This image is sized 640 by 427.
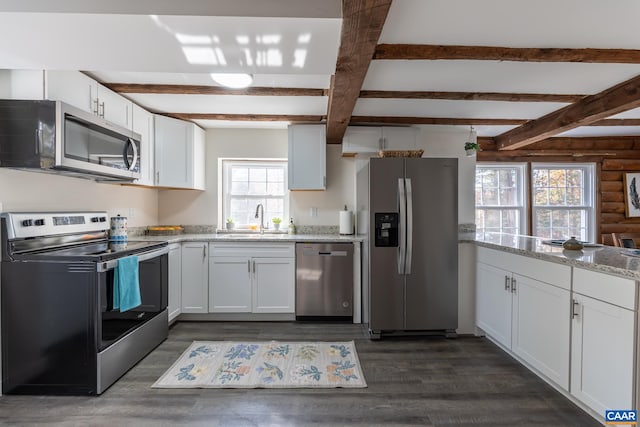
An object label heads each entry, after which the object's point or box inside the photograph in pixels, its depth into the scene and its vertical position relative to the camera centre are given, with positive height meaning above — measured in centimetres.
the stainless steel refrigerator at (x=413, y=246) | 301 -33
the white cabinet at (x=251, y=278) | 347 -73
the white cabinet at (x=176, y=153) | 349 +64
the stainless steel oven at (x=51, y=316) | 203 -68
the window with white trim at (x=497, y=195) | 495 +25
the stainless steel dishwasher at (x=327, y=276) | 345 -70
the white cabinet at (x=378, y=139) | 375 +85
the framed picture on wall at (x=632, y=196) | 481 +25
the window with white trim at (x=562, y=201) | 490 +17
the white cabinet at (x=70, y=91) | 204 +84
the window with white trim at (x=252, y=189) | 421 +28
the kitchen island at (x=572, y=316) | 159 -64
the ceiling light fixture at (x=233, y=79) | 228 +95
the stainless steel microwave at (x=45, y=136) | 195 +46
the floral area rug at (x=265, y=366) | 224 -120
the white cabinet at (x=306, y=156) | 380 +65
